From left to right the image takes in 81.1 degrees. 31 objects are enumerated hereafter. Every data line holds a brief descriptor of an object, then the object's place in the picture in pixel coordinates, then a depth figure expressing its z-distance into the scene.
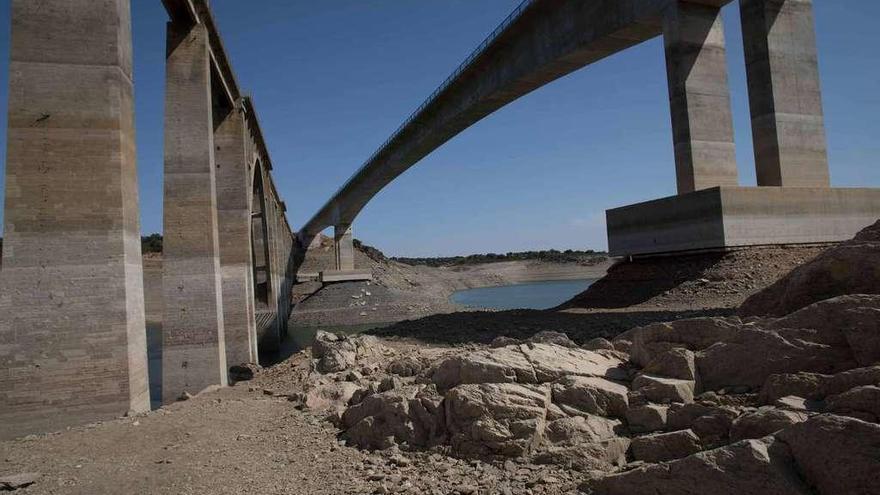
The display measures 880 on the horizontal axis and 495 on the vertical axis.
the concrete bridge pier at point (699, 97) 17.52
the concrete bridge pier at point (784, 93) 17.84
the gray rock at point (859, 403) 3.39
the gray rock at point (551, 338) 7.29
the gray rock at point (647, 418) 4.72
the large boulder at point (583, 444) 4.64
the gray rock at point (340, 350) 10.05
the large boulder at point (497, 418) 5.02
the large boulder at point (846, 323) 4.18
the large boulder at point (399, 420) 5.72
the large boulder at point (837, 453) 3.07
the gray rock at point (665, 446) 4.21
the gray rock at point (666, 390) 4.83
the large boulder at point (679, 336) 5.64
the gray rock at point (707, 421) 4.20
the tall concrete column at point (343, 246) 59.84
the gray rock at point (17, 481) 5.90
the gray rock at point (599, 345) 6.81
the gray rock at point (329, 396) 7.86
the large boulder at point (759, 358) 4.38
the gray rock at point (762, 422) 3.75
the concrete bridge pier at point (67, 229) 9.82
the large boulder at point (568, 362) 5.77
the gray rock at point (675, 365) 5.07
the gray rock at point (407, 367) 7.88
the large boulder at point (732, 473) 3.31
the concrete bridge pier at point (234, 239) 20.03
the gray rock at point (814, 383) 3.81
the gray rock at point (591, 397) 5.14
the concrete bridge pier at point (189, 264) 15.27
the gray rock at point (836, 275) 5.27
